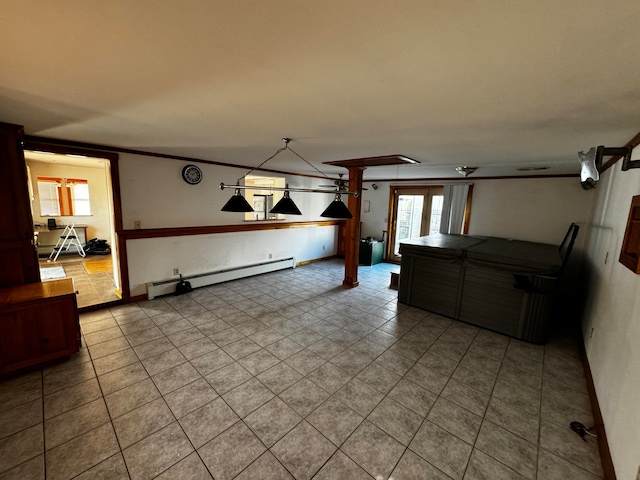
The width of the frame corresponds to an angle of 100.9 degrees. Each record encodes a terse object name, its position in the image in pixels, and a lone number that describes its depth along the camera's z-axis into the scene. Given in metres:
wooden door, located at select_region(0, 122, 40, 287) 2.58
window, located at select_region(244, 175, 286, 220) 6.24
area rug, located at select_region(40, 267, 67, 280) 4.90
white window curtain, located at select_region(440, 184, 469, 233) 5.76
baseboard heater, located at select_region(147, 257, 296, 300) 4.25
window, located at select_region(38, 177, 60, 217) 6.52
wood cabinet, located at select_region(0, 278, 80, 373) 2.33
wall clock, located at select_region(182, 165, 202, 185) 4.42
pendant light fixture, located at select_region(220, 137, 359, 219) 2.96
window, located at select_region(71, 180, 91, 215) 6.94
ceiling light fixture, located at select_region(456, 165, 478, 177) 4.42
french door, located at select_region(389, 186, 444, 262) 6.41
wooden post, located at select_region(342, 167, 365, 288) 4.81
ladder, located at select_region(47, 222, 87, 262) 6.52
